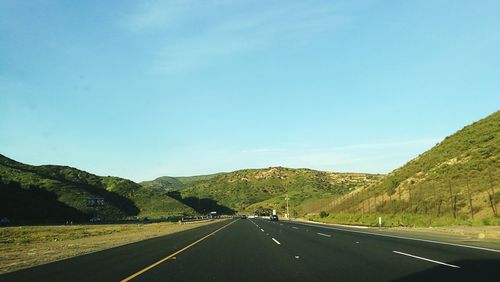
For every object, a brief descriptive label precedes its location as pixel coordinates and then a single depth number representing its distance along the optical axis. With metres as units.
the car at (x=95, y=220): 107.15
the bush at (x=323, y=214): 94.78
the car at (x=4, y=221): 82.22
